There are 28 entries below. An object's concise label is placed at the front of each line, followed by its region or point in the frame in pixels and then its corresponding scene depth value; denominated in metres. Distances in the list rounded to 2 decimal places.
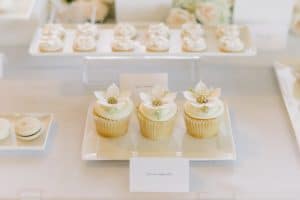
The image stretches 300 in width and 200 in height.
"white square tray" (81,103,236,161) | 1.32
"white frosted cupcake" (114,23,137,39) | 1.59
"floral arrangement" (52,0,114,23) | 1.76
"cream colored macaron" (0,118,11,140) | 1.37
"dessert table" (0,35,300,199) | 1.26
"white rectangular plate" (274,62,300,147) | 1.46
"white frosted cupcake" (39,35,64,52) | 1.50
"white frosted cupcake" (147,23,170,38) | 1.58
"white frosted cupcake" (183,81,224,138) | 1.34
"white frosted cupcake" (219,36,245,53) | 1.51
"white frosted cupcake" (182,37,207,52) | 1.51
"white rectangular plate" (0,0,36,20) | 1.63
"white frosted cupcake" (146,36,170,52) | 1.51
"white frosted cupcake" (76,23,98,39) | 1.59
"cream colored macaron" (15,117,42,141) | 1.37
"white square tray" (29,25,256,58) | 1.50
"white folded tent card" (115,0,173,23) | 1.74
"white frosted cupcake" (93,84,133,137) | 1.34
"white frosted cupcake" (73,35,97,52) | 1.51
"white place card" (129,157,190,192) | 1.22
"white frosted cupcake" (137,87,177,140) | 1.33
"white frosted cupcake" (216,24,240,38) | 1.58
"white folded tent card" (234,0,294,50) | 1.71
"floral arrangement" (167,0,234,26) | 1.70
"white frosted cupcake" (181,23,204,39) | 1.58
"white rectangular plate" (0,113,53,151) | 1.35
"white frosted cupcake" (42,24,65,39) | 1.58
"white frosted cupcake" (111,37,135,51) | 1.51
